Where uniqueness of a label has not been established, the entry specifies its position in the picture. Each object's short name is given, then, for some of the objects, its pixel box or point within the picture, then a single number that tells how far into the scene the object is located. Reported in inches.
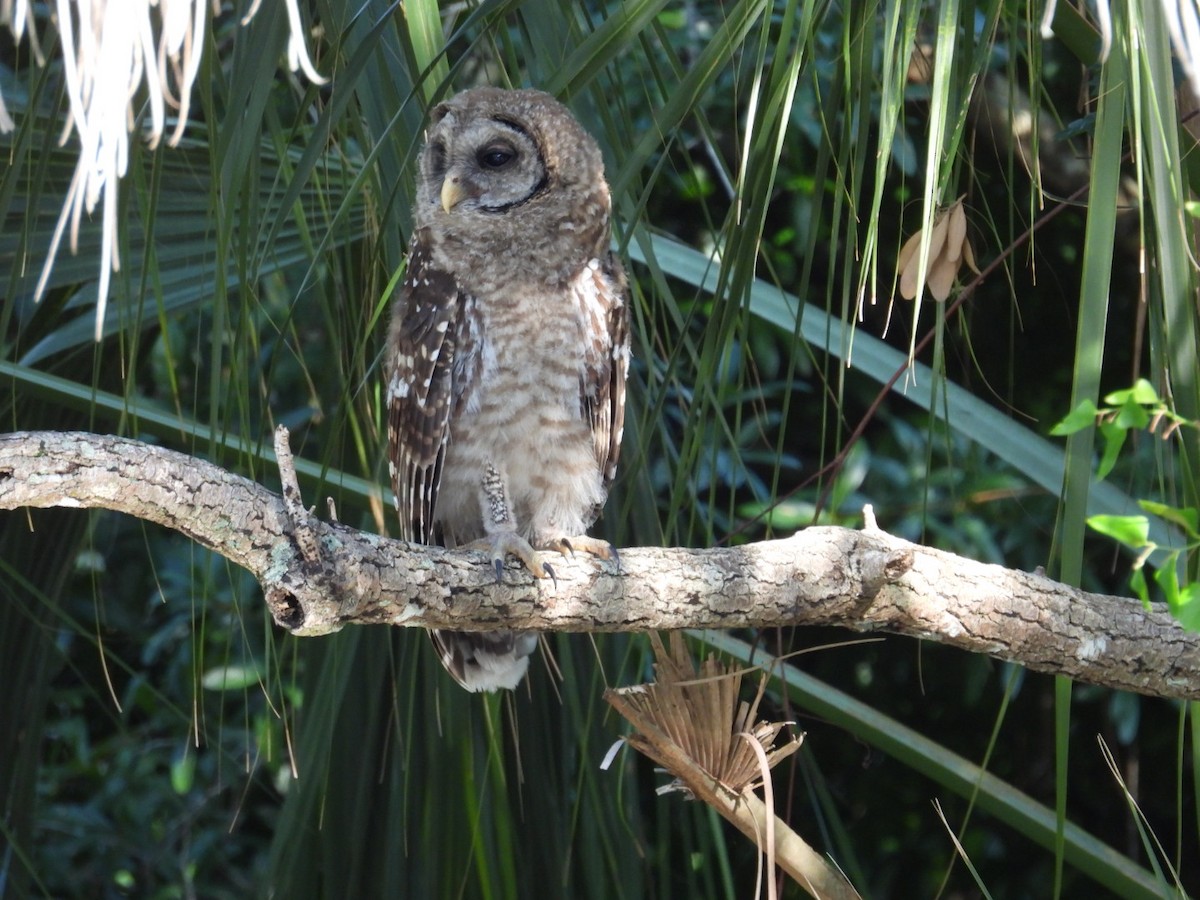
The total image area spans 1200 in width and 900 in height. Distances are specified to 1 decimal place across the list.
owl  316.5
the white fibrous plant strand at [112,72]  239.2
